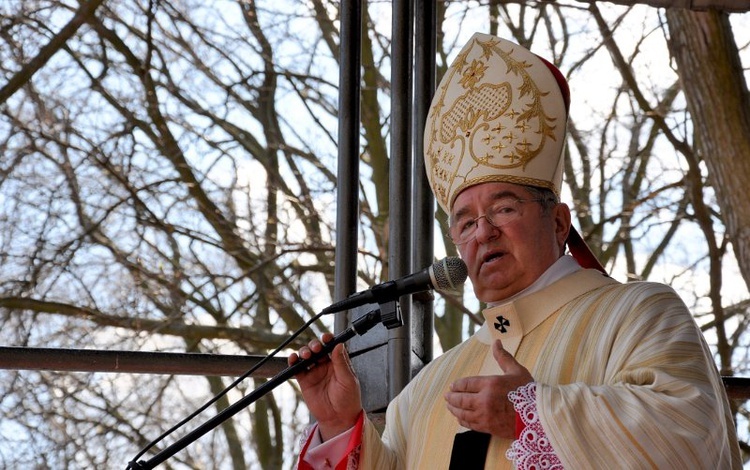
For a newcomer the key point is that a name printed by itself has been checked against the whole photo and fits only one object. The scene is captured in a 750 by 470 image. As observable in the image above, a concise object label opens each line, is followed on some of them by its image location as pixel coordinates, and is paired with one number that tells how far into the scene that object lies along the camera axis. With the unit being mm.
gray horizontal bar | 7824
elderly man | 5266
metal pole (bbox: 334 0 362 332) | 7949
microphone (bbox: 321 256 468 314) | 5418
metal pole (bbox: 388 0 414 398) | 7852
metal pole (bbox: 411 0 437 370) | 8234
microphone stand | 5371
